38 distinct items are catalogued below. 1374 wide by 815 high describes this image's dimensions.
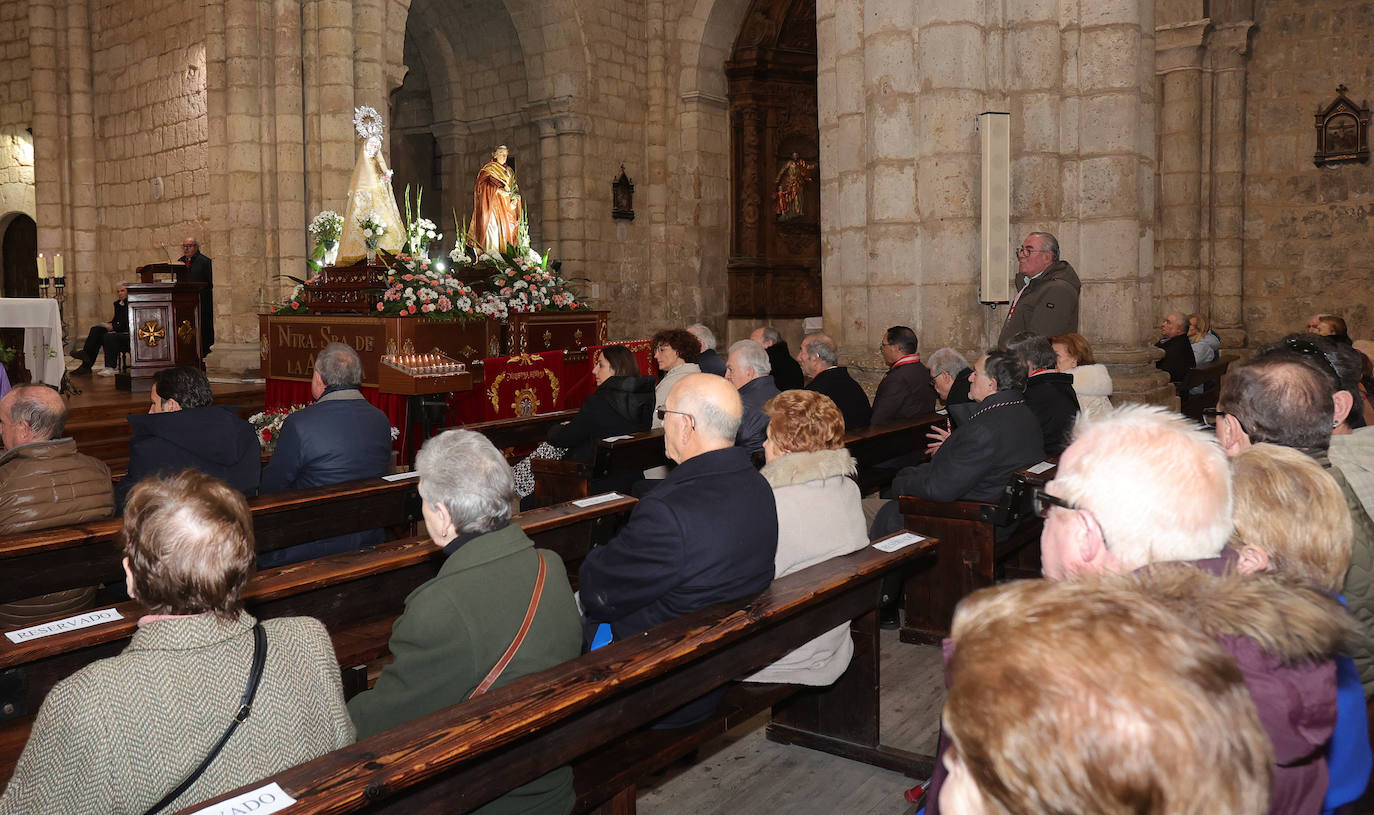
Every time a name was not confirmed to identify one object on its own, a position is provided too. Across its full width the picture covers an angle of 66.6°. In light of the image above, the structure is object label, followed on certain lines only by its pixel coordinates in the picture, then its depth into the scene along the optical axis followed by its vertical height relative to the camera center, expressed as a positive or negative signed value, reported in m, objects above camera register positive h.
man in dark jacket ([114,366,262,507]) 4.21 -0.33
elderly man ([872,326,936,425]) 6.01 -0.20
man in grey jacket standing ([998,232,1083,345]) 5.73 +0.30
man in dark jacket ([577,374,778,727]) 2.65 -0.52
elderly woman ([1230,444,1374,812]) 1.82 -0.31
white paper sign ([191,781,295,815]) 1.53 -0.66
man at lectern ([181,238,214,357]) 10.86 +0.93
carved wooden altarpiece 14.08 +2.58
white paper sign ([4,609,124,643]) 2.44 -0.65
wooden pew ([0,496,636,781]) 2.41 -0.72
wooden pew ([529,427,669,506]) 5.05 -0.58
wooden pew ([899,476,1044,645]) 4.18 -0.84
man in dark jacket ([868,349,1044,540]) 4.14 -0.39
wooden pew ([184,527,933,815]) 1.73 -0.73
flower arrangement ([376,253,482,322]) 8.41 +0.48
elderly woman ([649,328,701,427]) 6.11 +0.01
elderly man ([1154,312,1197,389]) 9.00 -0.10
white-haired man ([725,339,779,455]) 4.94 -0.17
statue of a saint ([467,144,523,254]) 10.44 +1.44
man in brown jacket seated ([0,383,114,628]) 3.60 -0.44
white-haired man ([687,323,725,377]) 6.33 -0.02
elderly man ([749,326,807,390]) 7.02 -0.09
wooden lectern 9.84 +0.26
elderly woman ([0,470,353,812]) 1.59 -0.54
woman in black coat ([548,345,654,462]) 5.49 -0.34
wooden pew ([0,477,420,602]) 3.32 -0.64
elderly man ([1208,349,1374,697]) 2.52 -0.15
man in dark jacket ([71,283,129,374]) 11.06 +0.18
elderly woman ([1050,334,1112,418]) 5.24 -0.11
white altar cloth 8.53 +0.13
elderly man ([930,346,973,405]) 5.58 -0.11
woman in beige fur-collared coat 3.26 -0.43
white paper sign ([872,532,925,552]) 3.28 -0.63
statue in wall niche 14.67 +2.26
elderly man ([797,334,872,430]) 5.77 -0.17
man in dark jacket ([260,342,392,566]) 4.52 -0.39
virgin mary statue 9.38 +1.37
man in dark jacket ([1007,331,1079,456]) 4.76 -0.21
